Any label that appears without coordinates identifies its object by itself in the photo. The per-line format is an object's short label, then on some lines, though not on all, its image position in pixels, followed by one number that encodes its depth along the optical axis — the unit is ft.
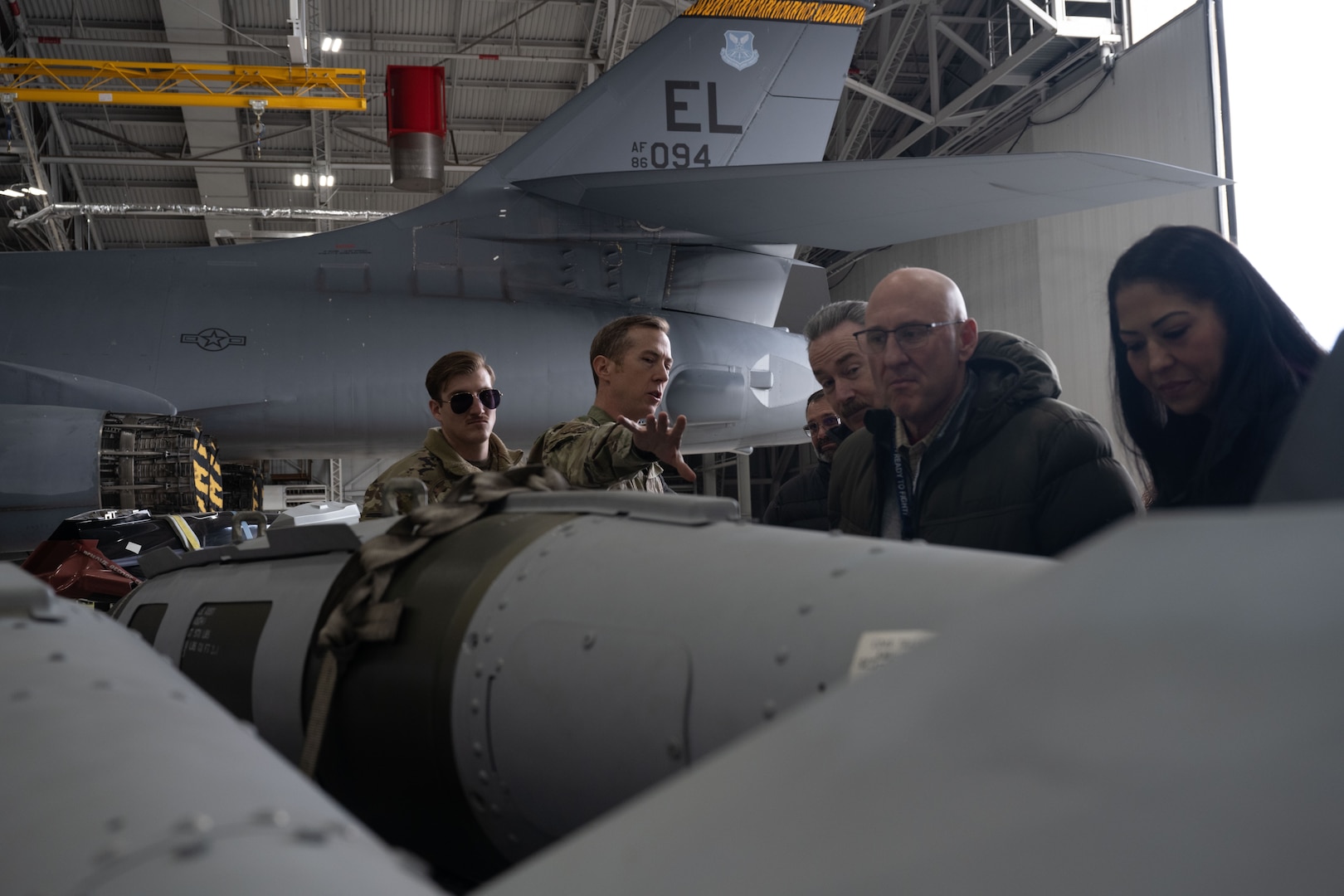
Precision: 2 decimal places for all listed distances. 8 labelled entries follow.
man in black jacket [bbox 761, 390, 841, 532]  11.41
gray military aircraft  17.84
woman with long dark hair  5.08
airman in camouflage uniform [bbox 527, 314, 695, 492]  8.11
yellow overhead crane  35.37
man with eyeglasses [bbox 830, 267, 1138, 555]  6.10
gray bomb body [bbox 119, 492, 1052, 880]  3.61
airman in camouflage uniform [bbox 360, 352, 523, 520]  9.85
